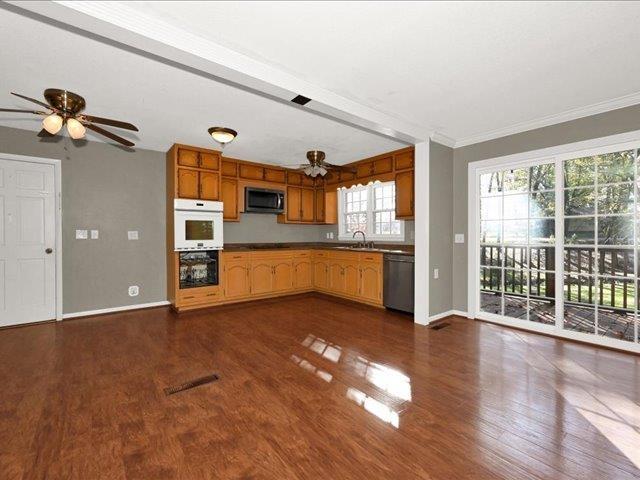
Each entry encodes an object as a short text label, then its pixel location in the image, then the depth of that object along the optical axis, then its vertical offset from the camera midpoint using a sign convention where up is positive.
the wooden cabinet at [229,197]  5.30 +0.74
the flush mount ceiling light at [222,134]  3.64 +1.28
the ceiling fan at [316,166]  4.59 +1.11
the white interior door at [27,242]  3.88 -0.03
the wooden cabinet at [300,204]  6.17 +0.72
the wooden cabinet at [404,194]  4.69 +0.70
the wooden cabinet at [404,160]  4.68 +1.24
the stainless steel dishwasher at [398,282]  4.36 -0.65
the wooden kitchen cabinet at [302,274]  5.84 -0.69
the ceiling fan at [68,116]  2.60 +1.11
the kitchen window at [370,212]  5.59 +0.52
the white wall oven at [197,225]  4.47 +0.22
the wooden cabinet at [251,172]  5.53 +1.26
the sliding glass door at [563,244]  3.18 -0.07
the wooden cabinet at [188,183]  4.54 +0.86
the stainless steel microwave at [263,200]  5.55 +0.73
